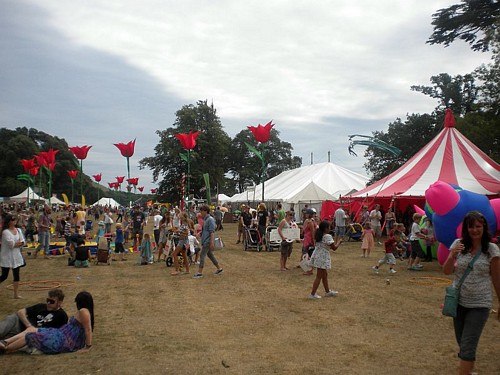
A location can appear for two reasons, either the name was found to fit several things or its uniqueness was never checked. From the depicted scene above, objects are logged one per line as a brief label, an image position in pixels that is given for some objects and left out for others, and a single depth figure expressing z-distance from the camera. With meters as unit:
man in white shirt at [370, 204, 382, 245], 18.11
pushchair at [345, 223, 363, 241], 19.78
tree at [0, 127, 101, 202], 64.50
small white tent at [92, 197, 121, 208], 69.81
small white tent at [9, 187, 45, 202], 56.03
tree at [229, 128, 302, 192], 63.12
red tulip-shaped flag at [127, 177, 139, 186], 42.26
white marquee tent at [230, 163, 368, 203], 28.88
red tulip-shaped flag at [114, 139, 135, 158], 14.58
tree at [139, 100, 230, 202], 47.22
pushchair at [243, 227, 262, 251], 16.42
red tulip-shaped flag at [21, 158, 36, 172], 28.19
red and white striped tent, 15.66
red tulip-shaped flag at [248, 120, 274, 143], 15.92
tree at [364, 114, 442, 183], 29.35
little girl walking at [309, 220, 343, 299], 7.81
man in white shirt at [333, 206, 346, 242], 17.91
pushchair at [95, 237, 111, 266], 13.03
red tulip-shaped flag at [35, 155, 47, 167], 23.17
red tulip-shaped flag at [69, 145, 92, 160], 18.41
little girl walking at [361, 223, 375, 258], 13.96
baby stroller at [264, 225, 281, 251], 16.33
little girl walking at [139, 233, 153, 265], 13.03
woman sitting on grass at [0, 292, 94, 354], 5.10
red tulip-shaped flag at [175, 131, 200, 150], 15.80
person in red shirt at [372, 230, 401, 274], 10.87
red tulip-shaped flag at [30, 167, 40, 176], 30.35
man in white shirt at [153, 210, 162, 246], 15.30
